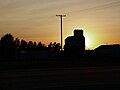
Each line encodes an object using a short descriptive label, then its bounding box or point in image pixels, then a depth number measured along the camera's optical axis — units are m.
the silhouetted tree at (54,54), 127.06
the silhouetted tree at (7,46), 148.01
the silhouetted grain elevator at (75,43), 129.27
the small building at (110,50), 136.23
